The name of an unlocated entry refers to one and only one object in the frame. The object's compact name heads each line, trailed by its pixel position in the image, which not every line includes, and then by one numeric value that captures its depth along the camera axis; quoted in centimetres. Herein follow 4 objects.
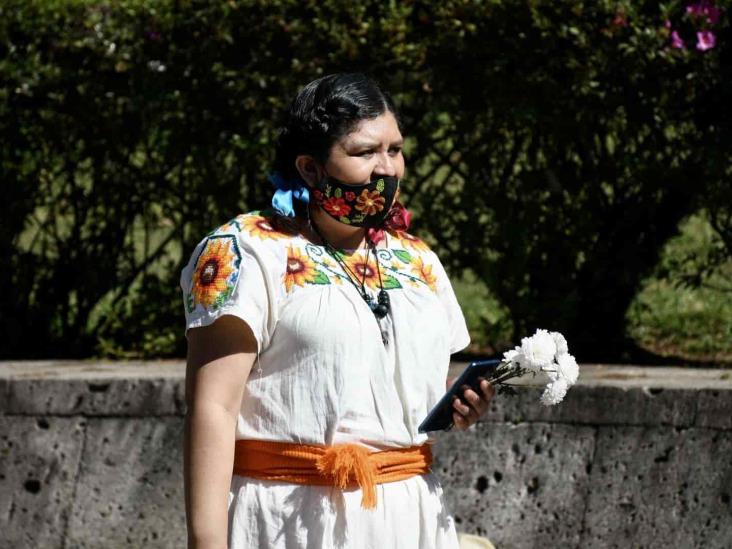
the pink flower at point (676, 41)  1064
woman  566
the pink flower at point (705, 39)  1059
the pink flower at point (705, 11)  1055
